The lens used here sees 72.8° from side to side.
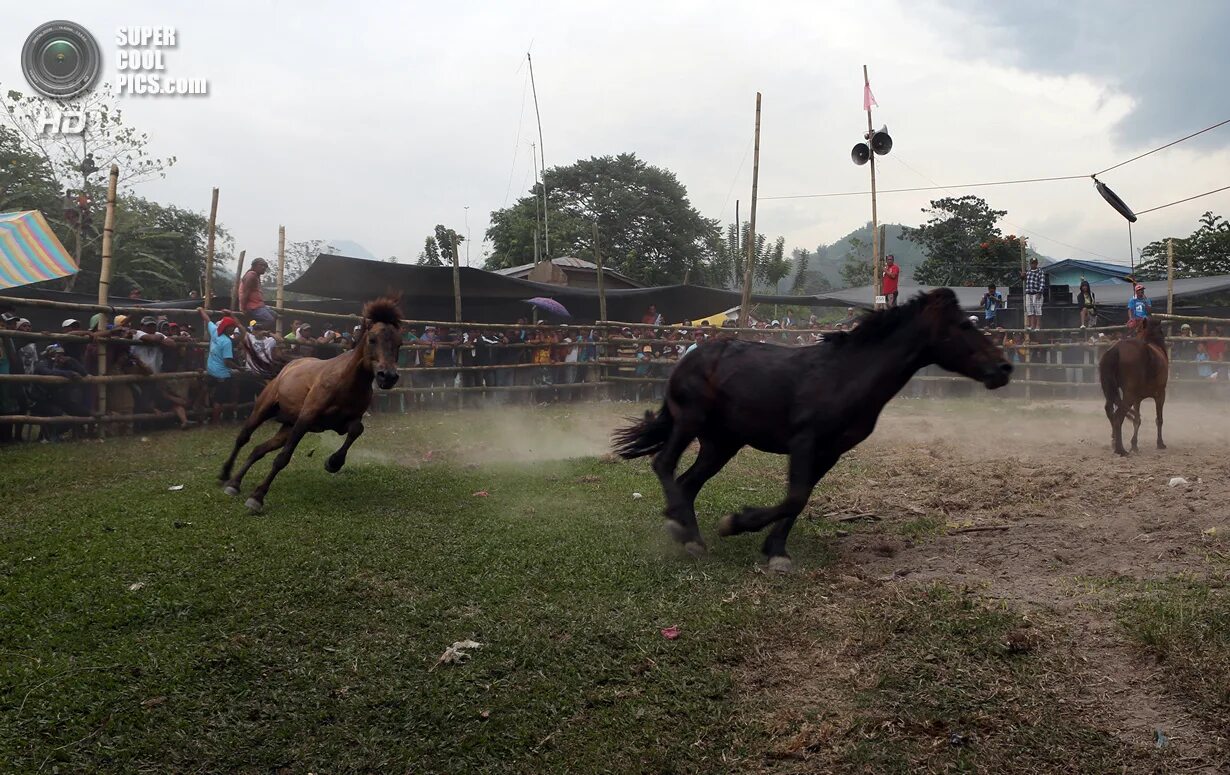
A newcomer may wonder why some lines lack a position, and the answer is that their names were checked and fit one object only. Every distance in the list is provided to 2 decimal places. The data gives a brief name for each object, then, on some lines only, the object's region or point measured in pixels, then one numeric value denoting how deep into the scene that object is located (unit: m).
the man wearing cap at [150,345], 12.74
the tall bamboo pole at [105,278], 12.09
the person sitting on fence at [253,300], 13.34
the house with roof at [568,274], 29.11
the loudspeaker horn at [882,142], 20.69
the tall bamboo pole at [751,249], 19.50
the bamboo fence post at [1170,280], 18.23
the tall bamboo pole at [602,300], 20.78
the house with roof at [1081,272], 37.47
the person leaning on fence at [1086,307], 19.70
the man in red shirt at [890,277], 18.92
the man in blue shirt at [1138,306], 17.62
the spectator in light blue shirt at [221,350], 13.20
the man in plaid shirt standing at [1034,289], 20.34
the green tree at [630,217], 46.59
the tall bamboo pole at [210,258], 13.80
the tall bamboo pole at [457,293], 18.50
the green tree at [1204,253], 32.88
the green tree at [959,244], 40.94
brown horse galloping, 8.03
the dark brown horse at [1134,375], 11.46
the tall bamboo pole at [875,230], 20.61
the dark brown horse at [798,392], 6.32
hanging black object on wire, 18.42
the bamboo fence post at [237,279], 14.41
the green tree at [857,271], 53.91
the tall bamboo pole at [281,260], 15.47
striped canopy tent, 14.39
